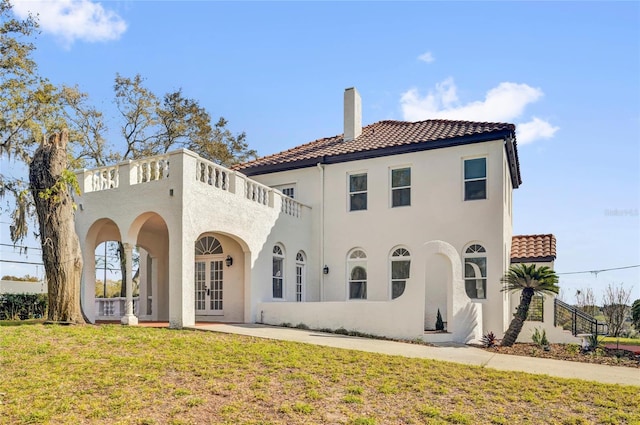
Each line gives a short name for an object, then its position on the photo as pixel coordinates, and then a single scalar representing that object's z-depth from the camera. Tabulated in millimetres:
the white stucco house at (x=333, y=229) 15180
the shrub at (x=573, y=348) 14931
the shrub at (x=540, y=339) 15984
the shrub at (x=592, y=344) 15425
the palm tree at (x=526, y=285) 14844
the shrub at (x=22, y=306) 21469
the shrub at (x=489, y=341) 15069
